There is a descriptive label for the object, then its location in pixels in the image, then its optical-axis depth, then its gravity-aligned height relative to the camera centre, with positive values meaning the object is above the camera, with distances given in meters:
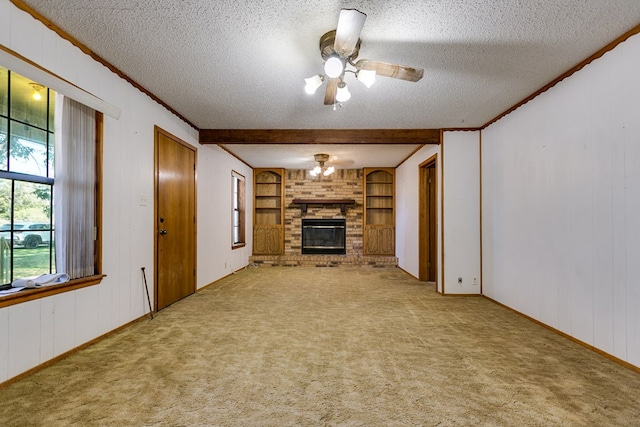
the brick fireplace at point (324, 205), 7.80 +0.28
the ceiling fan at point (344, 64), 1.81 +1.10
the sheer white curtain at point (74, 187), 2.31 +0.23
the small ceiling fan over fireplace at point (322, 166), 6.18 +1.11
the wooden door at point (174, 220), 3.57 -0.04
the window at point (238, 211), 6.73 +0.12
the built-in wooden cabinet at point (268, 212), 7.82 +0.10
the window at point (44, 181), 2.00 +0.27
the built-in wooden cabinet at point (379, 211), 7.64 +0.11
